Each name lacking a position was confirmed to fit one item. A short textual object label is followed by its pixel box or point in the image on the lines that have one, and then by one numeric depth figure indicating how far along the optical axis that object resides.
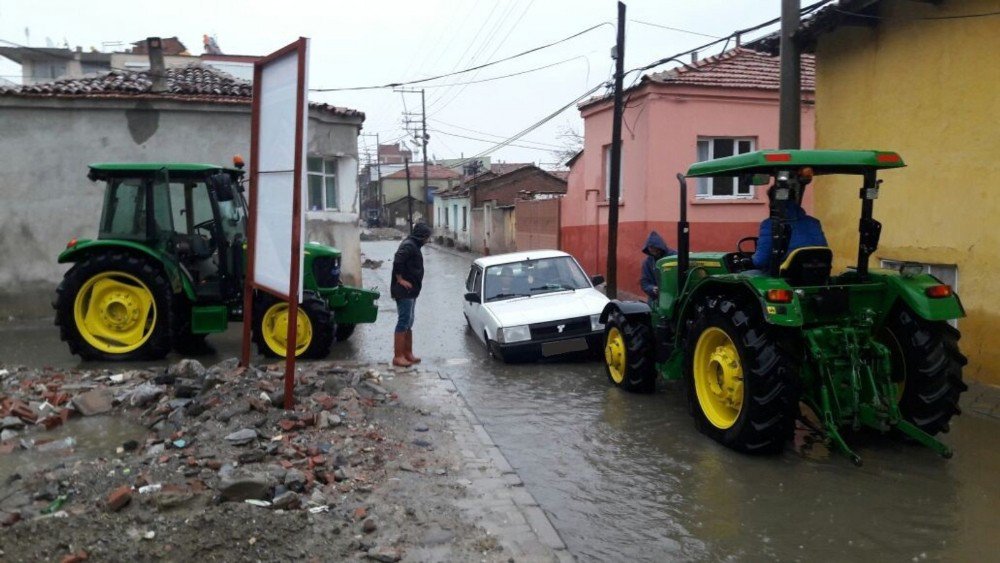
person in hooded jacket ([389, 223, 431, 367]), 9.87
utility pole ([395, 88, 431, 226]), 59.97
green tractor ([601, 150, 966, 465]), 5.98
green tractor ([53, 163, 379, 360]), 10.23
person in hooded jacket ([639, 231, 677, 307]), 9.77
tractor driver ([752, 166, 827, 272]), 6.38
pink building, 16.81
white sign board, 6.93
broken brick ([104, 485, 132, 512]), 4.61
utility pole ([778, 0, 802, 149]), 9.93
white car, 10.00
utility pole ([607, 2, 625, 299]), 15.27
